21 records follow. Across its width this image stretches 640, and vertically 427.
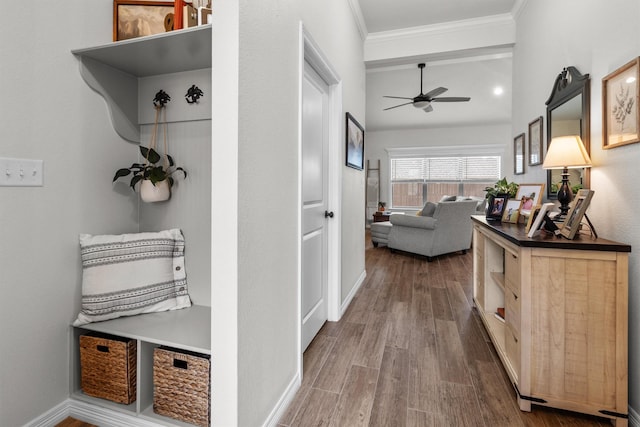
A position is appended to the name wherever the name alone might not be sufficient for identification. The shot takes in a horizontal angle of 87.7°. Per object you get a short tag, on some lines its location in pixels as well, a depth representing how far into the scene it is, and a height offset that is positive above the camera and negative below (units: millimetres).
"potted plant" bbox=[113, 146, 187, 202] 1607 +130
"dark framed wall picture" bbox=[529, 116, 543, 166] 2723 +538
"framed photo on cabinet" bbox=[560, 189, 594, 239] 1600 -41
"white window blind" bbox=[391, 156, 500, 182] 7977 +902
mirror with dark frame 1957 +596
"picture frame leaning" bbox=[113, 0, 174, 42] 1564 +875
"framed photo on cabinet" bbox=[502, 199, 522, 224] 2429 -45
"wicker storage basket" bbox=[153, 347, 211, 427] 1331 -740
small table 8062 -281
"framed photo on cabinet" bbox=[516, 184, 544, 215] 2334 +66
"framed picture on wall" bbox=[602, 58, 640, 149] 1483 +482
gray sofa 4891 -394
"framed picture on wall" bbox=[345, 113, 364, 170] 2961 +588
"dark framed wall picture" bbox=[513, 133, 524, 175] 3218 +507
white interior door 2123 +0
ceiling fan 4842 +1608
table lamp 1837 +267
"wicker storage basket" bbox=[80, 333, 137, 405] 1427 -710
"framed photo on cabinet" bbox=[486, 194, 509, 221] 2639 -8
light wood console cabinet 1455 -544
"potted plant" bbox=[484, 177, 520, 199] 2769 +135
